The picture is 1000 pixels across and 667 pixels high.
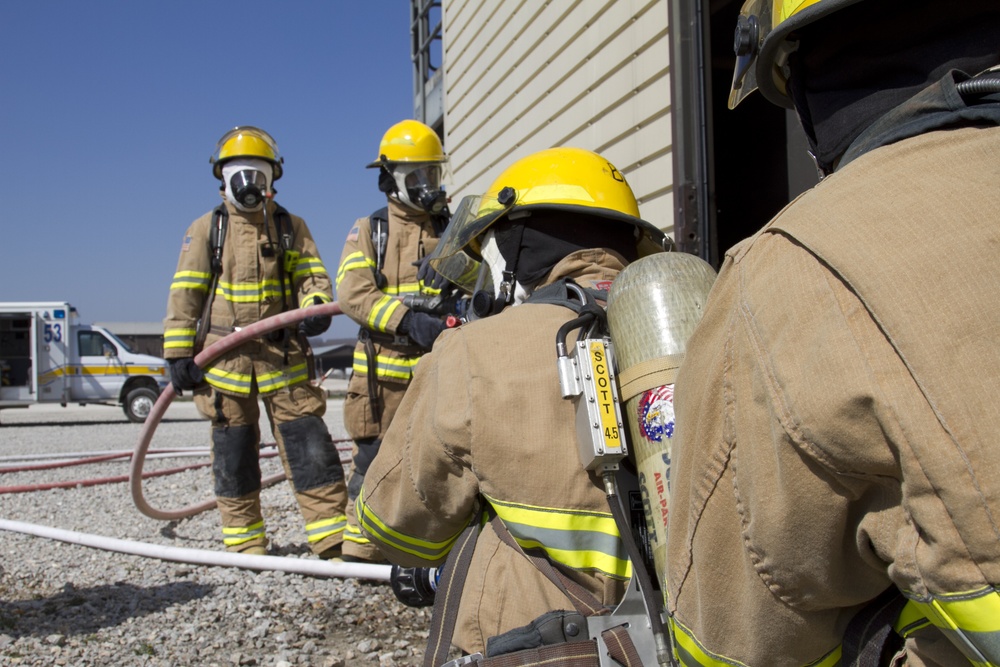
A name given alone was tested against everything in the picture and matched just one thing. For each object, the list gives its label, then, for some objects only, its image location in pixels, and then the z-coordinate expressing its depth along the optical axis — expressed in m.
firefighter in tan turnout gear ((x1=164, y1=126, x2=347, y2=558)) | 4.33
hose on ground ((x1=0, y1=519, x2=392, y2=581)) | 3.64
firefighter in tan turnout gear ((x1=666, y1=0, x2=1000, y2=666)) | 0.69
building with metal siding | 3.77
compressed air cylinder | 1.28
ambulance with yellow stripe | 16.09
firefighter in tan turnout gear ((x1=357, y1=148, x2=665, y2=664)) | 1.50
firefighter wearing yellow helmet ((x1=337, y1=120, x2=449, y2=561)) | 4.20
